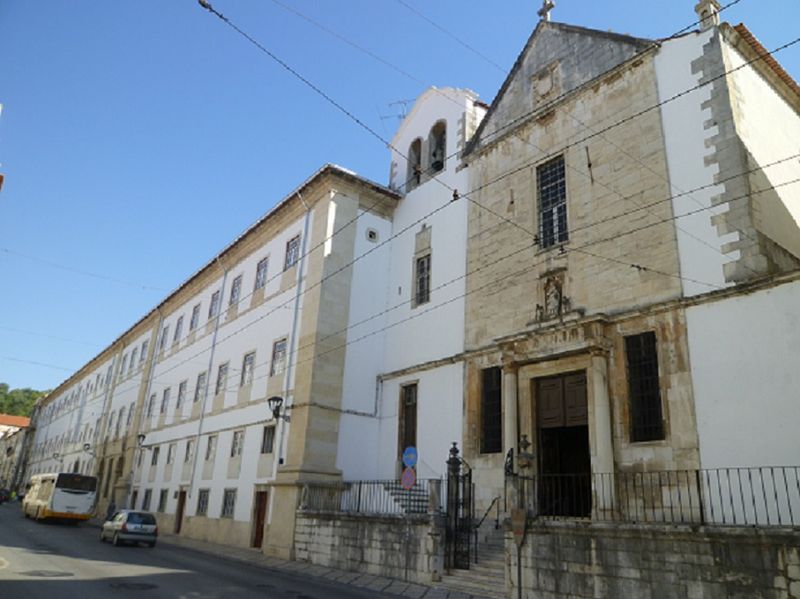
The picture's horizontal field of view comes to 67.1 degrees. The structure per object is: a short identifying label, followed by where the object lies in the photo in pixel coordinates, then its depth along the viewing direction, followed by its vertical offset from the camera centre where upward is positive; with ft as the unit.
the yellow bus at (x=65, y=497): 100.53 -0.65
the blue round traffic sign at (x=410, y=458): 41.13 +3.43
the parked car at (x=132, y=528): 68.64 -3.48
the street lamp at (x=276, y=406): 64.46 +10.08
